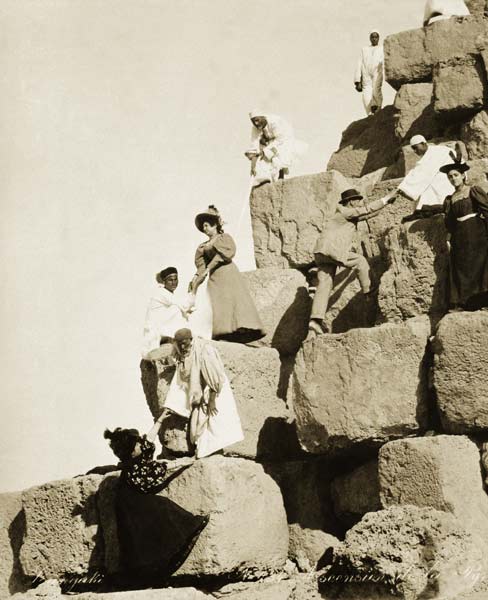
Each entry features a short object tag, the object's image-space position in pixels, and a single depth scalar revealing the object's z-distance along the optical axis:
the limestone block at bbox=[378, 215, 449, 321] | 15.38
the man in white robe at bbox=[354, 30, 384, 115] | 19.92
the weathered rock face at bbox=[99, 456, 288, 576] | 14.27
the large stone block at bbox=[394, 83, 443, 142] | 18.34
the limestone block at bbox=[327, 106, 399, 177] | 19.06
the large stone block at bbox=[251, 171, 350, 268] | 17.55
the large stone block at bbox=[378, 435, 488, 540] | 14.13
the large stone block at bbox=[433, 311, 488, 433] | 14.34
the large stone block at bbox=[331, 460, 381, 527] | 15.30
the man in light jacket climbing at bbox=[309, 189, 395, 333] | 16.12
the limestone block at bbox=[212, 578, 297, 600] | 14.45
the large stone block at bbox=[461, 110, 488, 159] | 17.05
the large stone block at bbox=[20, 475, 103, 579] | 15.22
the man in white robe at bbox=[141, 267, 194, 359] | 16.47
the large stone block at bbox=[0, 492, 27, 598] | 16.20
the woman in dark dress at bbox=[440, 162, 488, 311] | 14.88
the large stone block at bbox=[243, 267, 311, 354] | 16.92
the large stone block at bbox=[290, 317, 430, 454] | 14.87
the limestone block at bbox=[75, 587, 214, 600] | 13.41
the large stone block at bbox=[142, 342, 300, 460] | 15.47
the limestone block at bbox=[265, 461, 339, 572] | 15.42
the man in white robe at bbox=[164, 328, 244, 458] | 14.80
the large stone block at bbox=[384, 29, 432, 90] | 18.59
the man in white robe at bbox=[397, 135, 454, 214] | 16.14
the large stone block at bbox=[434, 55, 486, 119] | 17.12
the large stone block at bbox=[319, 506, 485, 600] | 13.26
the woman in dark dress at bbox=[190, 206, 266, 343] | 16.20
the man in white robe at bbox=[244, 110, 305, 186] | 18.11
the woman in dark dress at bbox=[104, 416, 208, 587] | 14.27
